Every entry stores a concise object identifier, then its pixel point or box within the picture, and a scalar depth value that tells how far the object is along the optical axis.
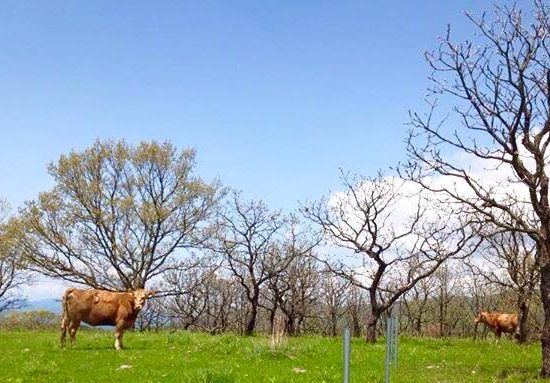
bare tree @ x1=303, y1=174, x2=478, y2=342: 29.50
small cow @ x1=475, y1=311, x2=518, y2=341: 38.41
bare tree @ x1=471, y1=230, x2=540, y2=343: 31.27
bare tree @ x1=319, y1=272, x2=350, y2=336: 66.62
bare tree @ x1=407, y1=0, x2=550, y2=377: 16.28
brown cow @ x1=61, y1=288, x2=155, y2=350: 24.19
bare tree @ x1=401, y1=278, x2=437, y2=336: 69.88
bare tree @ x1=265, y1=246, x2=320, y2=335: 44.75
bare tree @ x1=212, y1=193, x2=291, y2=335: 40.84
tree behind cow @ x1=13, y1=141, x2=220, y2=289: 43.91
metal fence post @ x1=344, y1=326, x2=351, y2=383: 5.27
